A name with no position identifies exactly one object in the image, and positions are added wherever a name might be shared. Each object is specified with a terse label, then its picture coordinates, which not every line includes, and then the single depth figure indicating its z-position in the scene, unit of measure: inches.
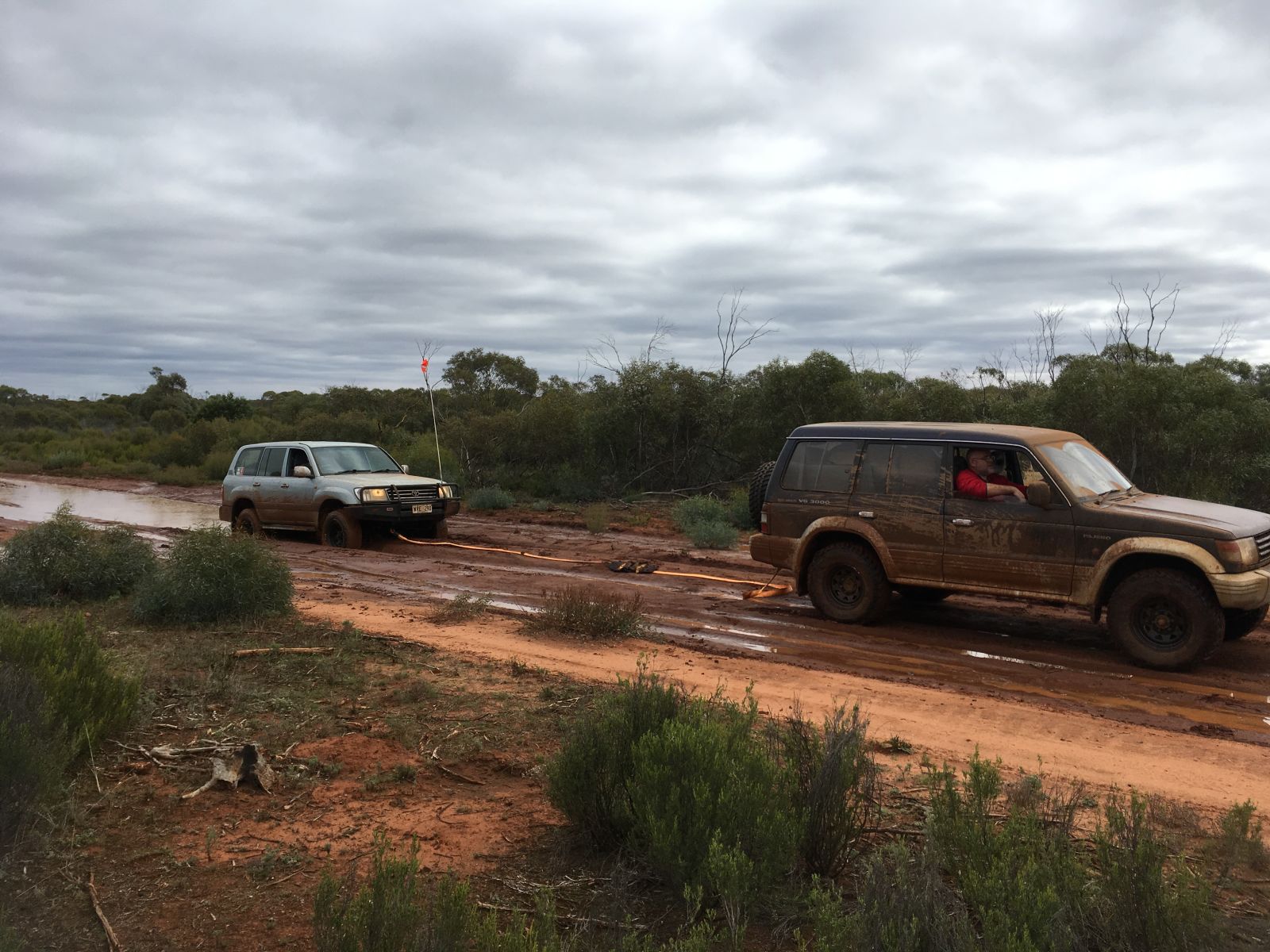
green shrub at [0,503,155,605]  393.7
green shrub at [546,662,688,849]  166.7
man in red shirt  346.0
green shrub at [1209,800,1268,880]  163.9
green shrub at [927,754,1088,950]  111.1
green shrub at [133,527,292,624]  358.3
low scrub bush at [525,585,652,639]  363.3
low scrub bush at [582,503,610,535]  718.5
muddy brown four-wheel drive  308.2
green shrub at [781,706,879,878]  153.9
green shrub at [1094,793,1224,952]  115.2
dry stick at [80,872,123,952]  132.6
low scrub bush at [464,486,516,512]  877.2
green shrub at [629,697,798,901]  141.9
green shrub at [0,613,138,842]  156.4
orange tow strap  458.6
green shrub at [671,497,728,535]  679.1
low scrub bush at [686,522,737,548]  612.4
